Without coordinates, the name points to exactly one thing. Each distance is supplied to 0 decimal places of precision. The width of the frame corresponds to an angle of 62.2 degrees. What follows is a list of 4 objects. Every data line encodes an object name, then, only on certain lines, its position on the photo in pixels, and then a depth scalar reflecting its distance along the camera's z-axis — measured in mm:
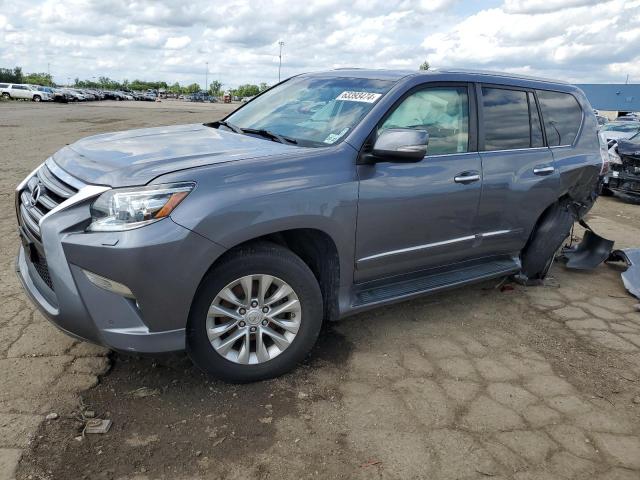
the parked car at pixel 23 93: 48281
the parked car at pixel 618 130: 11547
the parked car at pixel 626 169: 9383
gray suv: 2570
